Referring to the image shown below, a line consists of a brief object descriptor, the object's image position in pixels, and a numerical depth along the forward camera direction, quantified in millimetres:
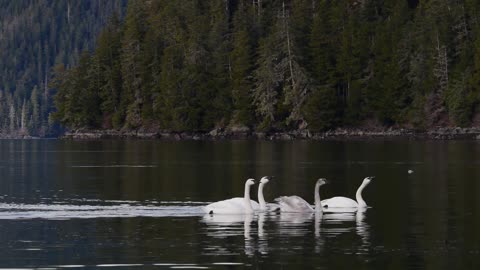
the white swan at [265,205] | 44300
